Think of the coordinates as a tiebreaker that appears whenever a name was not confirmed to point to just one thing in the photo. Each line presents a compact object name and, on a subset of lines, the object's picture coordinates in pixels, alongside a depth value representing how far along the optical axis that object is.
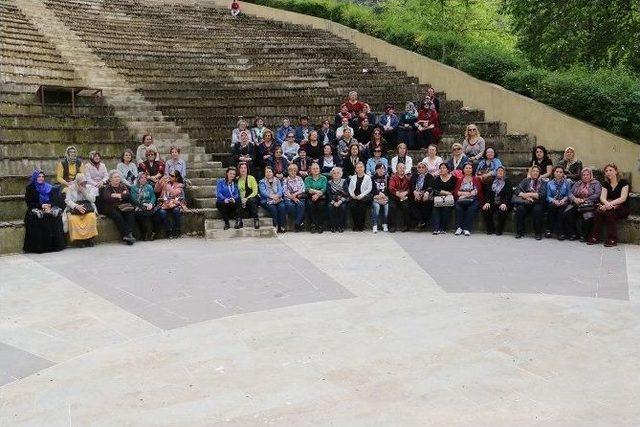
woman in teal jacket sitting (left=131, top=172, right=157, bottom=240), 10.95
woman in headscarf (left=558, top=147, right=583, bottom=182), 11.17
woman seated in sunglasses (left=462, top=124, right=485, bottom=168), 12.61
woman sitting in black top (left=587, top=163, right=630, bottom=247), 10.23
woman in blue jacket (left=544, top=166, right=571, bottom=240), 10.71
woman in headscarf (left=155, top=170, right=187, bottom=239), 11.09
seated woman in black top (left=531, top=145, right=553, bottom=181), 11.56
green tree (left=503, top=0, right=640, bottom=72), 15.78
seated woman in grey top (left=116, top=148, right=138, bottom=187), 11.59
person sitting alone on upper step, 25.67
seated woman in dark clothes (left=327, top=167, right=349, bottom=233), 11.66
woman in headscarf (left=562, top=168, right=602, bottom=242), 10.43
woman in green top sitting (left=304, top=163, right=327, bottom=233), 11.64
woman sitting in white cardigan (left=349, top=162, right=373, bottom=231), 11.71
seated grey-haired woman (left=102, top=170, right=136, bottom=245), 10.80
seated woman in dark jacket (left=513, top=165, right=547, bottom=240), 10.83
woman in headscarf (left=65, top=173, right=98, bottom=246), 10.35
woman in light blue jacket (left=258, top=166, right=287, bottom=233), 11.54
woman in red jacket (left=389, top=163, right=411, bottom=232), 11.63
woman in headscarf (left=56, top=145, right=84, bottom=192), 11.20
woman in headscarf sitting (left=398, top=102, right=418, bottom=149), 13.77
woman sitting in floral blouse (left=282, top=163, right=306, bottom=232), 11.60
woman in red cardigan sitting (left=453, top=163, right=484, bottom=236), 11.28
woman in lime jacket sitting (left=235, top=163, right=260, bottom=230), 11.30
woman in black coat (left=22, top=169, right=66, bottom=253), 9.98
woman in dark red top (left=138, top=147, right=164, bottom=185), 11.78
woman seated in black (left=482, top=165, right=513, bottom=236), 11.16
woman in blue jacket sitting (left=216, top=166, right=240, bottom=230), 11.28
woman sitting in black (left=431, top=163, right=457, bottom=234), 11.35
